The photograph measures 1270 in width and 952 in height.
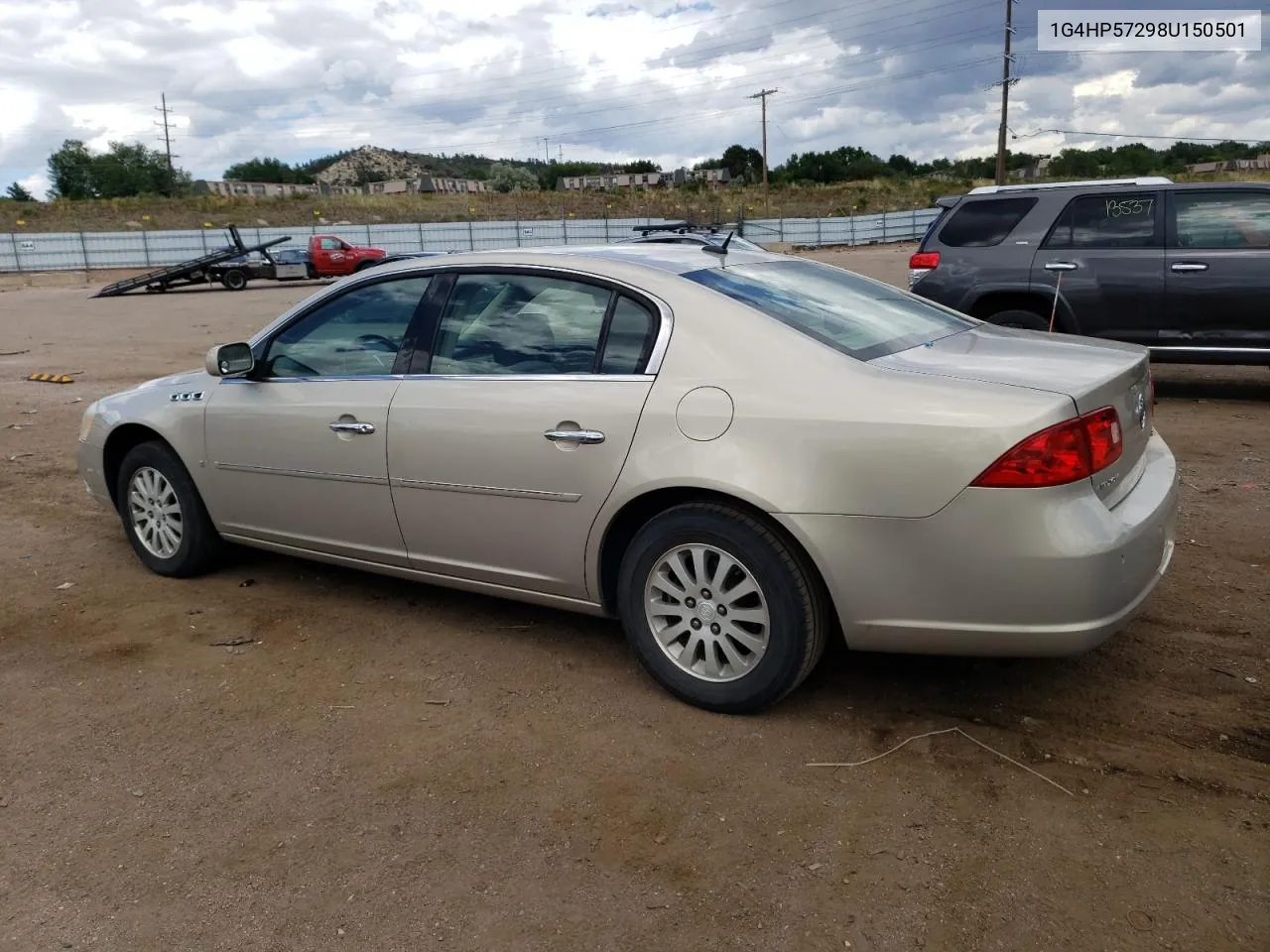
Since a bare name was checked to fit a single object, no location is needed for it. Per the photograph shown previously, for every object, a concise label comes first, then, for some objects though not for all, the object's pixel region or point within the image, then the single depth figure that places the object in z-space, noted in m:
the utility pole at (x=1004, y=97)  46.34
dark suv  8.02
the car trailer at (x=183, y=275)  27.80
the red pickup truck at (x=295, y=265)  29.44
